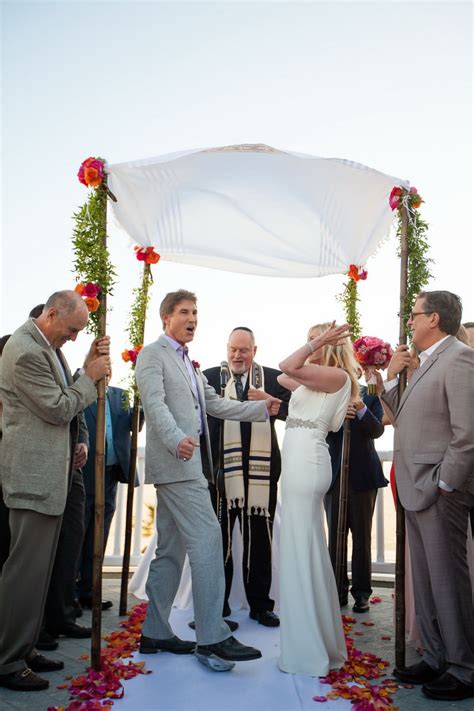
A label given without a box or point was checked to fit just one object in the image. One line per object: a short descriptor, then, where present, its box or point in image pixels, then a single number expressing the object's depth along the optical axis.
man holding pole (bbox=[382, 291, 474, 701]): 3.91
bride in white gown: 4.25
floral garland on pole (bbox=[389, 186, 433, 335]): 4.79
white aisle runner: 3.72
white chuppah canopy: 5.26
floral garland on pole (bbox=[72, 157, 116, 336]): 4.52
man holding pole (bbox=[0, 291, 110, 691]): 3.95
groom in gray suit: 4.27
